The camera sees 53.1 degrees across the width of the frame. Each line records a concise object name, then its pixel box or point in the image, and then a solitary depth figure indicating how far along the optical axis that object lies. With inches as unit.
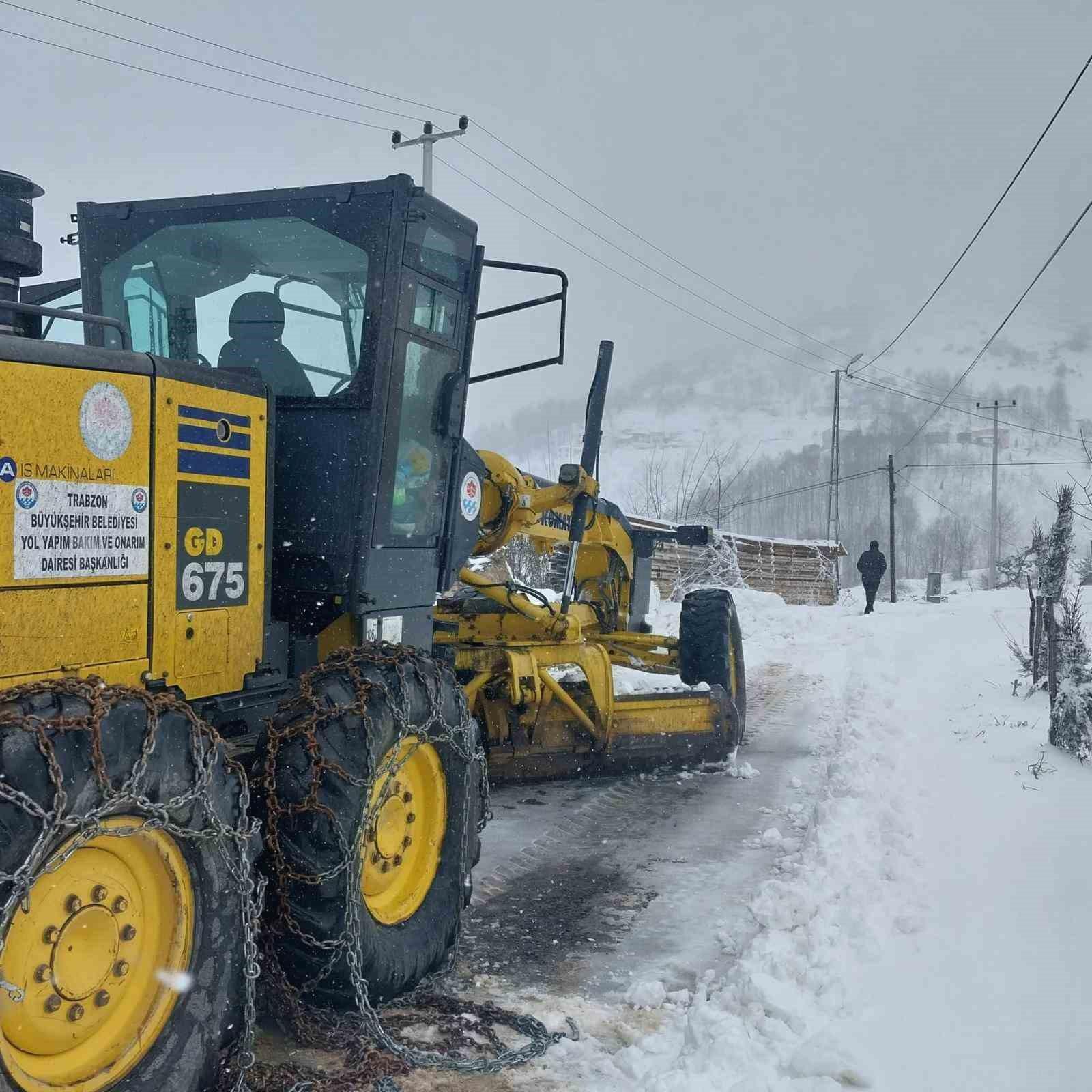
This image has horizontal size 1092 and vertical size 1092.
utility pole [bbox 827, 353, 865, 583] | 1326.3
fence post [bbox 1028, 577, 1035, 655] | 423.2
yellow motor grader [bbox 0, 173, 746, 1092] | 102.4
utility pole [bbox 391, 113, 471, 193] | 786.2
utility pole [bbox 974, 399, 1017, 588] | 2017.7
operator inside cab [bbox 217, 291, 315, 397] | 171.5
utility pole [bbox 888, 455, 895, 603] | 1487.5
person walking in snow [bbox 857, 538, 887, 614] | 908.0
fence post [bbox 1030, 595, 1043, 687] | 409.4
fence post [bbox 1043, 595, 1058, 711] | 318.0
